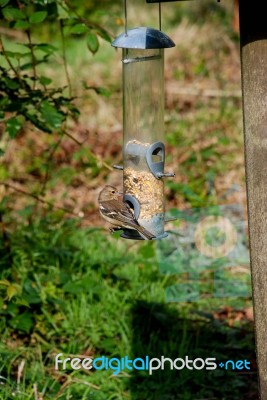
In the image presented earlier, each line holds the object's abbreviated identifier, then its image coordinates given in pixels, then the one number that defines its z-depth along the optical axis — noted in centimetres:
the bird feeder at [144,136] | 684
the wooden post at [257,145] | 545
